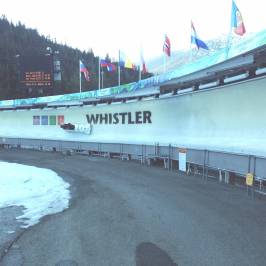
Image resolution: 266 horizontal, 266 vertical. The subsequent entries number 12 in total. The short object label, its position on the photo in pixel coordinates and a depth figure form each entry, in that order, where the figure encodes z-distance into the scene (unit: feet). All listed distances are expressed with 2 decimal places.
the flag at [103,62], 62.21
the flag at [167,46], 44.31
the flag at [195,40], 35.69
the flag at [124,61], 54.74
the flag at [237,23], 27.50
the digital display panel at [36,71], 63.46
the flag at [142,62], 53.74
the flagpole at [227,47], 22.95
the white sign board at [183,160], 33.22
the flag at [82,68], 68.74
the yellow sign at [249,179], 21.85
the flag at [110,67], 62.96
